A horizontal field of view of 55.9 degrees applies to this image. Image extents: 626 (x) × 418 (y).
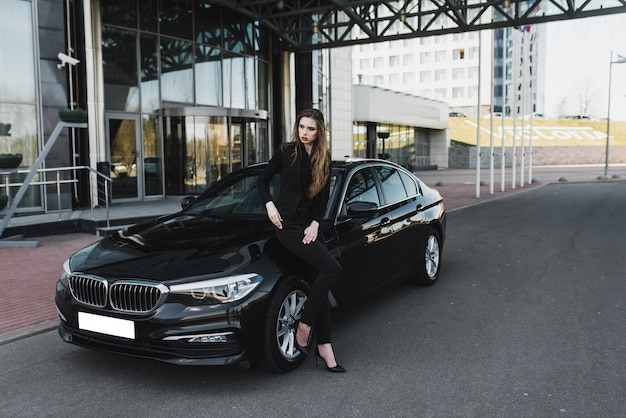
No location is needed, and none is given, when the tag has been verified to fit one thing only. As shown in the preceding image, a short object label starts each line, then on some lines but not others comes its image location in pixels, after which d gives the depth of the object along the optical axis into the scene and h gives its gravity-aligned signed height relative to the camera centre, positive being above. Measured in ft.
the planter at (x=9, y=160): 34.32 +0.14
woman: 13.21 -1.04
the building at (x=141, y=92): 45.09 +6.65
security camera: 44.62 +7.76
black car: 12.23 -2.73
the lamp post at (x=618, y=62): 115.32 +18.27
